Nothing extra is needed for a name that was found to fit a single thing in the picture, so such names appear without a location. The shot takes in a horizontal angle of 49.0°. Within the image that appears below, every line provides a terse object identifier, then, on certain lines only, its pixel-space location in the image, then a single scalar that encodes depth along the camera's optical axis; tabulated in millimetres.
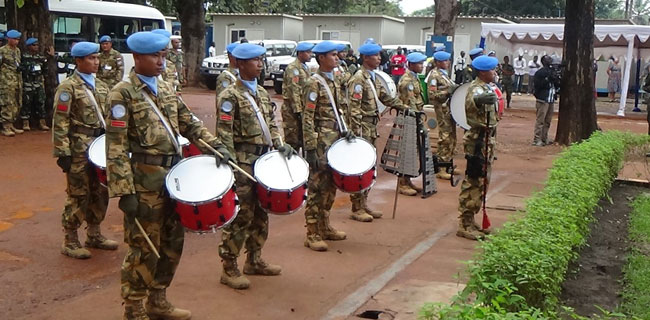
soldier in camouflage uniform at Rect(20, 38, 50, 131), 14023
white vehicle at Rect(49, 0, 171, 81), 19125
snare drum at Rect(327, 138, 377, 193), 6777
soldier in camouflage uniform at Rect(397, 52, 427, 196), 10188
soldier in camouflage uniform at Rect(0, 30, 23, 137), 13758
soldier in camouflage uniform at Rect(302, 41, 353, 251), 6863
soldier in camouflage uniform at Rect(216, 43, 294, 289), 5629
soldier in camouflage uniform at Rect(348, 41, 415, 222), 8133
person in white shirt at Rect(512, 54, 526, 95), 30588
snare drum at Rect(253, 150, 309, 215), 5418
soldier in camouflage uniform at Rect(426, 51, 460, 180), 11047
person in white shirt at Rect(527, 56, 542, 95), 28619
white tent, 21141
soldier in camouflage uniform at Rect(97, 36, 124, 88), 13422
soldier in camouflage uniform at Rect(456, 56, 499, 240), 7570
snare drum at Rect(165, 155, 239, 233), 4555
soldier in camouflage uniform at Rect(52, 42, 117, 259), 6352
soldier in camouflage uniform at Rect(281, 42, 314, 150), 8305
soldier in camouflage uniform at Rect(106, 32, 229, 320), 4551
